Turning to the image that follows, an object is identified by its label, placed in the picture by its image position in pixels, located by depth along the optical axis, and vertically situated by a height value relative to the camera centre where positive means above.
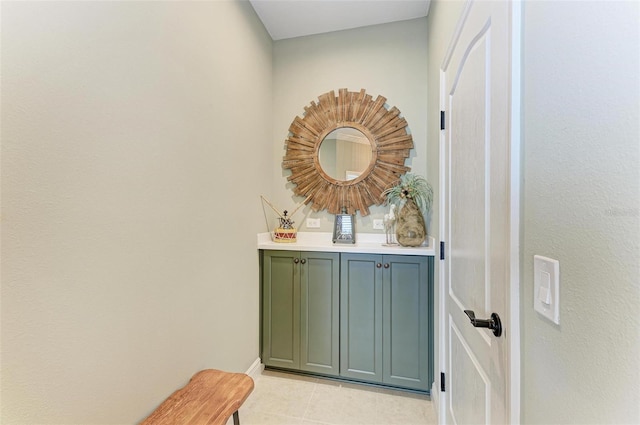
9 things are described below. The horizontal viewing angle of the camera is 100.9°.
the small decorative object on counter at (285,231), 2.31 -0.18
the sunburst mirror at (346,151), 2.29 +0.54
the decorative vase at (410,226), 2.01 -0.11
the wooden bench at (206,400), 1.12 -0.88
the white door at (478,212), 0.72 +0.00
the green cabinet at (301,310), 2.07 -0.80
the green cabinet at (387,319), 1.89 -0.80
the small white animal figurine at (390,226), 2.15 -0.12
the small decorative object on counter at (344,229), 2.28 -0.16
